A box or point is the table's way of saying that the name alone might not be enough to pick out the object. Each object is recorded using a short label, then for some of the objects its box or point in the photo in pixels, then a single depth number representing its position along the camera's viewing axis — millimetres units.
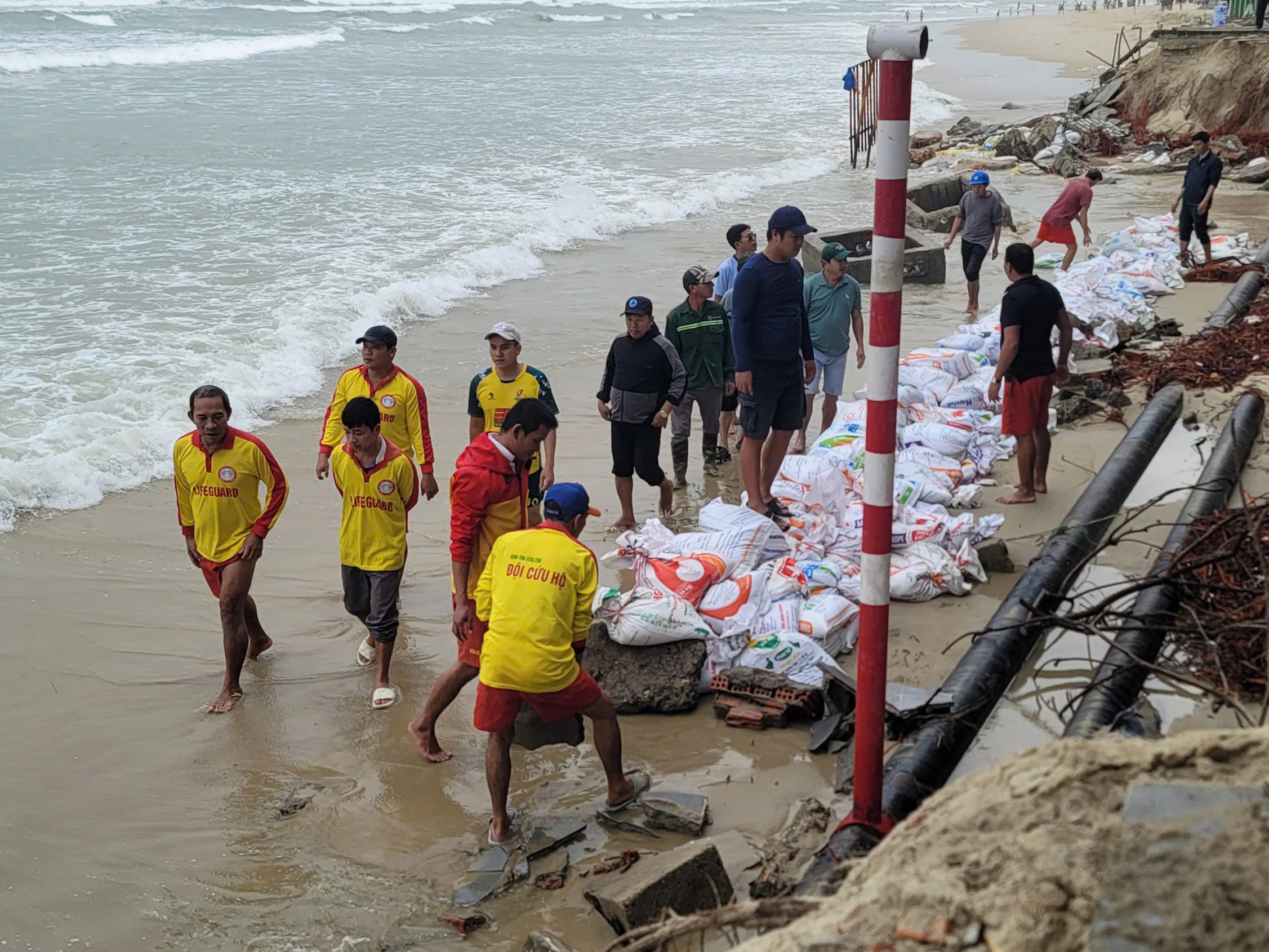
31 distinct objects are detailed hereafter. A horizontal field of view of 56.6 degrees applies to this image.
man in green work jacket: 8258
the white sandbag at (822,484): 7359
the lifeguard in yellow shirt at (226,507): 5992
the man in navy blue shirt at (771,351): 7156
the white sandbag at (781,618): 5895
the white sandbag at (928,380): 9148
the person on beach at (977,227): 12547
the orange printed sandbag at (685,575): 6141
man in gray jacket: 7520
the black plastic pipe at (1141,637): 4180
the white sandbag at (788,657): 5633
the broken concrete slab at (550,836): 4602
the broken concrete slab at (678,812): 4633
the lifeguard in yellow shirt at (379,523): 5977
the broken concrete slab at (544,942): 3881
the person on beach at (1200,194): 12727
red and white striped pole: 3377
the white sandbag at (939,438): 8125
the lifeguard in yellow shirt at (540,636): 4504
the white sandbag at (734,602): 5934
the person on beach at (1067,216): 12961
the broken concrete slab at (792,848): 4023
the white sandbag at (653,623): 5617
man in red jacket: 5266
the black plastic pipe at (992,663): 3986
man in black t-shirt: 7363
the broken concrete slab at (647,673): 5574
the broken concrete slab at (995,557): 6590
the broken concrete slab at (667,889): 3867
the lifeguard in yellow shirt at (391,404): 6684
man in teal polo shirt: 8828
